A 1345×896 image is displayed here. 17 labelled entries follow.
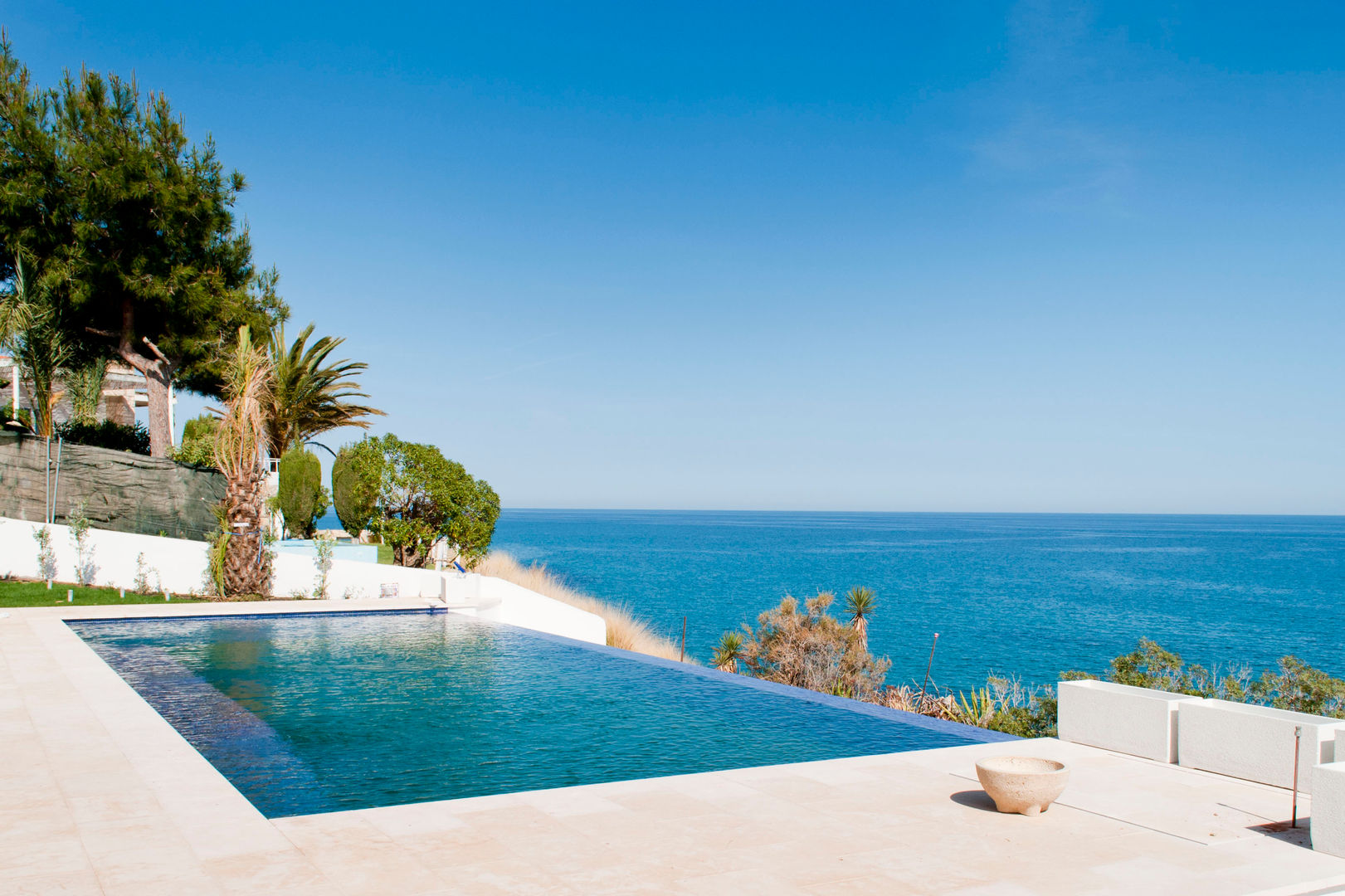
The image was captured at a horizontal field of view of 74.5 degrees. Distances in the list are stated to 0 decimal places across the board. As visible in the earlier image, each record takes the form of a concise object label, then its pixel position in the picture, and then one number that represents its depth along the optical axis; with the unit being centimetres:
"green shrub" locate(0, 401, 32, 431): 1991
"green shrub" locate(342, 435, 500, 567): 2311
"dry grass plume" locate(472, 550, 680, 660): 1777
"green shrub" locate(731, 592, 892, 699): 1521
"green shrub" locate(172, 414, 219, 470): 2455
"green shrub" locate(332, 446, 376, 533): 2328
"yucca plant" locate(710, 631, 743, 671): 1641
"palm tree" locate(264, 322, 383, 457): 2752
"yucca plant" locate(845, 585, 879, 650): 1822
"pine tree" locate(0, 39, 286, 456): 2008
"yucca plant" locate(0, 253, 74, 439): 1930
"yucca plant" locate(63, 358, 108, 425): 2183
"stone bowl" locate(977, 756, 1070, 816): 493
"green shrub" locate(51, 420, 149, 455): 2162
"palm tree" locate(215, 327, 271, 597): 1641
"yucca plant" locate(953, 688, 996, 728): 1014
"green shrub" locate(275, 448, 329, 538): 2406
